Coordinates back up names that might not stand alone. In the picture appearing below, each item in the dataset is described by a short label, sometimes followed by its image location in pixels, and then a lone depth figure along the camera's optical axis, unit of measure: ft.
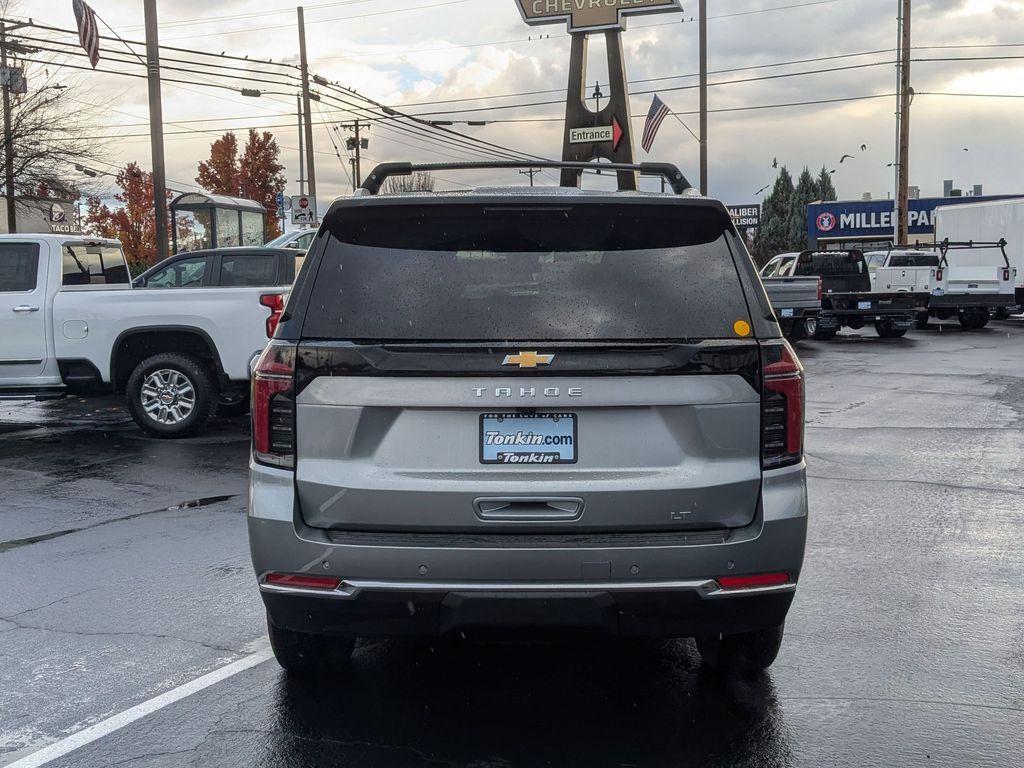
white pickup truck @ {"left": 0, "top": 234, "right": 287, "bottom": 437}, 37.40
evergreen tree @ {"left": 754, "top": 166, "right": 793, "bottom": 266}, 345.10
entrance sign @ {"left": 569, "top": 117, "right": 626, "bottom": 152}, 95.96
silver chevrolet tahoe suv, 12.18
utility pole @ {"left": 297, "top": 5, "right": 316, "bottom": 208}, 122.50
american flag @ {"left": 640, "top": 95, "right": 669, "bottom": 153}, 123.13
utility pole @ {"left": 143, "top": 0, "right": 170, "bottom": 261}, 76.07
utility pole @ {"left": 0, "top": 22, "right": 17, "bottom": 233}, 117.70
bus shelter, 99.04
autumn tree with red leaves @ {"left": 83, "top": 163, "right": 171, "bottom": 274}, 231.91
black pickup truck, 88.74
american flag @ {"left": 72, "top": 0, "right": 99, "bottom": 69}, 80.59
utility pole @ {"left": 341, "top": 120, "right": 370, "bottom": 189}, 203.62
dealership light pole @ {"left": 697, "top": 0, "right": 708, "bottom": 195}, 129.08
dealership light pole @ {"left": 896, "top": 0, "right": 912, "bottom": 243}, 137.59
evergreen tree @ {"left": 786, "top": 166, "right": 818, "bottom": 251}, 342.64
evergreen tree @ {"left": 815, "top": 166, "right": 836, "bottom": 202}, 357.61
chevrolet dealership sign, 98.68
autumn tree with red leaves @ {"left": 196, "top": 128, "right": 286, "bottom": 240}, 250.37
